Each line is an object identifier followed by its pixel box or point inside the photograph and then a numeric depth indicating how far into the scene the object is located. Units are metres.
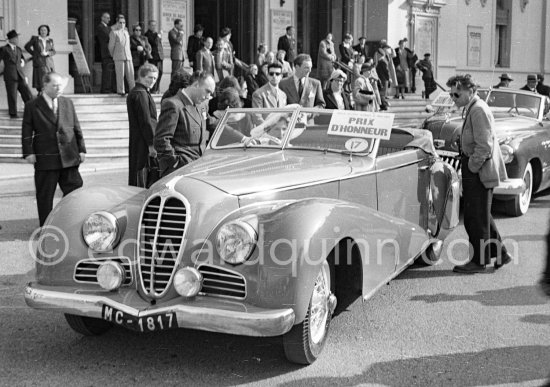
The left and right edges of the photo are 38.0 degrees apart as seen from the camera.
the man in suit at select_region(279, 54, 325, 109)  10.66
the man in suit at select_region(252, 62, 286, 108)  9.35
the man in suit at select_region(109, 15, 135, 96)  17.11
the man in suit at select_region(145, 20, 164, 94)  18.09
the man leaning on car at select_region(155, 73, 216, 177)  7.12
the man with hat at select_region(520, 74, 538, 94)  16.68
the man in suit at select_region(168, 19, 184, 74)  18.09
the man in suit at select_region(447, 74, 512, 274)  7.18
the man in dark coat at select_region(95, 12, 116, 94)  17.53
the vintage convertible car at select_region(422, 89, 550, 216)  10.00
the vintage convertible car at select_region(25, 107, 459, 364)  4.55
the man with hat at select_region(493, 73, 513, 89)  15.98
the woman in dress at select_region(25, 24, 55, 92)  16.19
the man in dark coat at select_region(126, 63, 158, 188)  8.41
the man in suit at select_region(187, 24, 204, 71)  18.84
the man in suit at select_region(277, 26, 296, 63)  21.00
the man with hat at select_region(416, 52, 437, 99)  24.47
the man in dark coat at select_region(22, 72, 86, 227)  8.08
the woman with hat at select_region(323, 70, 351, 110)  11.29
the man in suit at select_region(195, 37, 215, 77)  17.75
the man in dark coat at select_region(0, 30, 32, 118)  15.64
